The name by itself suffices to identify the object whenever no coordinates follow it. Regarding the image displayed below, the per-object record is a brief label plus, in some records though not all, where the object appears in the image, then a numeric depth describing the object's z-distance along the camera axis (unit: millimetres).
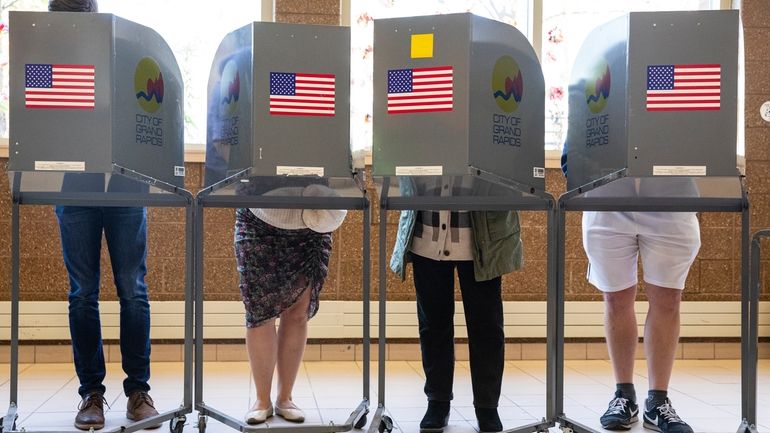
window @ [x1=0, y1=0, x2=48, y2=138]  3979
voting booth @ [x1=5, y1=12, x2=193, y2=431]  2240
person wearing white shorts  2564
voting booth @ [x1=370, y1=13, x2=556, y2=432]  2236
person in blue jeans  2625
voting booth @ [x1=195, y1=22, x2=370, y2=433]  2291
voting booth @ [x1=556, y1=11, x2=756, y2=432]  2211
